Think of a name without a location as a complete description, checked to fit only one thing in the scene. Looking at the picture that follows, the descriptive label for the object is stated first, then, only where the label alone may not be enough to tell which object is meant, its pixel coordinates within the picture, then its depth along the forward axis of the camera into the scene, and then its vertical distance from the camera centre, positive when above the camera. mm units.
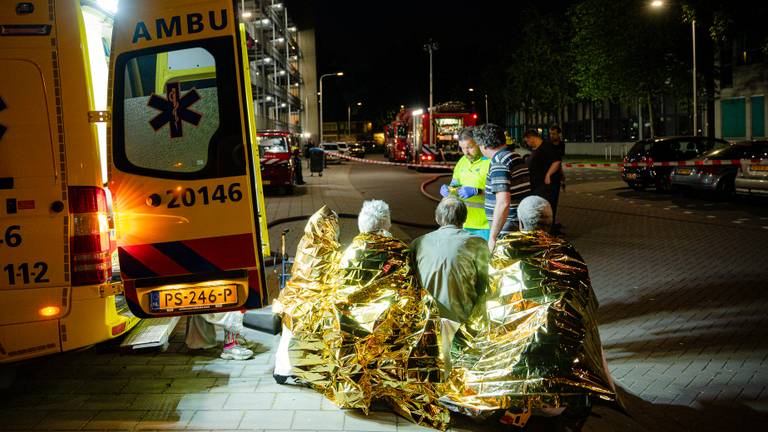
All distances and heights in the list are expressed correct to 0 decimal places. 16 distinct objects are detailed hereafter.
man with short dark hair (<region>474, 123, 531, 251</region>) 6230 -374
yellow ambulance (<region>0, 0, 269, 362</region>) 4574 -115
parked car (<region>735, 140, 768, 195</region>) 15594 -988
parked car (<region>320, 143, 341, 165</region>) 52366 -98
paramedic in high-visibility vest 6773 -409
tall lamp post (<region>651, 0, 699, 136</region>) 28394 +1696
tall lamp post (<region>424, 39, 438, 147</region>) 34969 +750
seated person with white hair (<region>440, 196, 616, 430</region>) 4258 -1268
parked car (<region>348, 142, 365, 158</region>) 64688 -300
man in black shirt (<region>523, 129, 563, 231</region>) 10125 -385
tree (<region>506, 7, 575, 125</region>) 54281 +5847
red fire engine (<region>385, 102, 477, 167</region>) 34062 +565
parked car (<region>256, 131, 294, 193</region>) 21875 -283
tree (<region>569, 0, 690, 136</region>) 33562 +4056
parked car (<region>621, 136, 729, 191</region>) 20203 -626
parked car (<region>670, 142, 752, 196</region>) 17078 -1037
